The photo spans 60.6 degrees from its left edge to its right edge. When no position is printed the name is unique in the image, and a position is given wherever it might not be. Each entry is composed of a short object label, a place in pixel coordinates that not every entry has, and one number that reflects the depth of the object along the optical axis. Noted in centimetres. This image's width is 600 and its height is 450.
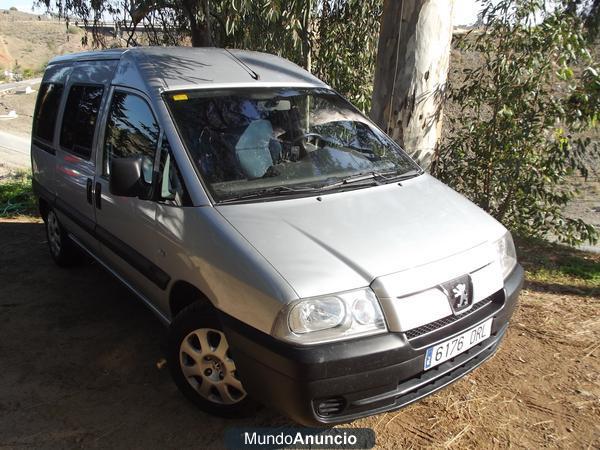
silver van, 223
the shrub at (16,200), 745
